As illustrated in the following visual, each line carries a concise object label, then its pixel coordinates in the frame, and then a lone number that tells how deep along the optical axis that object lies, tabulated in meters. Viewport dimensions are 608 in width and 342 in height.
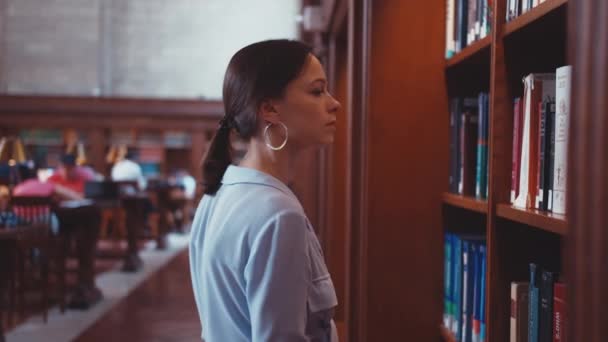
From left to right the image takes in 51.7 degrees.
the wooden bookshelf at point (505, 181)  1.41
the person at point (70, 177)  7.62
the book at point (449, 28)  1.99
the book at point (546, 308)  1.29
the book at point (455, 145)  1.94
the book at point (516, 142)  1.38
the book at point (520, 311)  1.39
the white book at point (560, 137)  1.19
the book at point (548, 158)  1.28
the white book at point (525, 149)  1.33
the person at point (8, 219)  4.74
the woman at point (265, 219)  1.09
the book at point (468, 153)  1.85
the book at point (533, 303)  1.35
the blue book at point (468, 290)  1.78
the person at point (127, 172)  10.08
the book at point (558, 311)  1.23
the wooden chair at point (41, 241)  5.01
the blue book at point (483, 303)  1.69
